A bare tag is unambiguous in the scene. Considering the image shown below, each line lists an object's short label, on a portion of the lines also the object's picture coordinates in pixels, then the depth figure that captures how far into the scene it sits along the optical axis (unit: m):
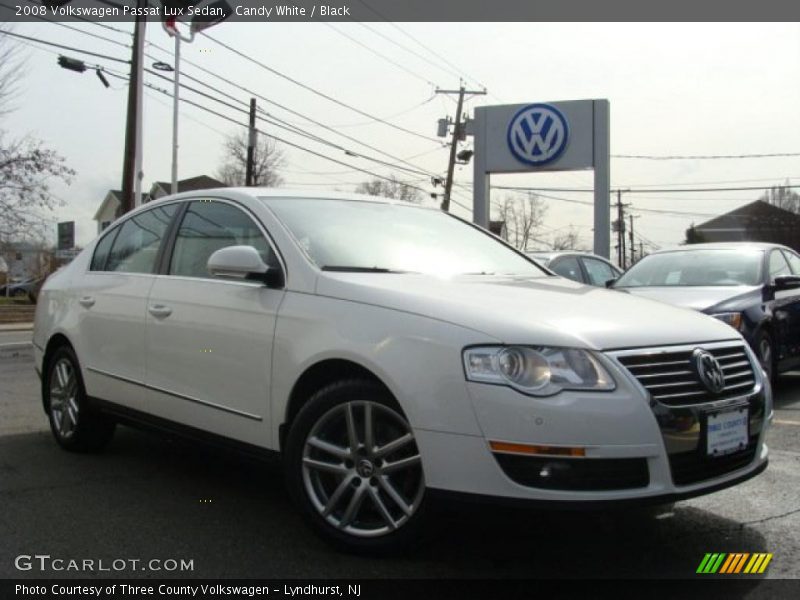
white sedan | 2.78
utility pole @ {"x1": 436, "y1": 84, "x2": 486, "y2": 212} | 39.41
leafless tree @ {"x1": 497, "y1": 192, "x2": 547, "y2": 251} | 75.19
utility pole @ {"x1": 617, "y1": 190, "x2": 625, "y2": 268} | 66.69
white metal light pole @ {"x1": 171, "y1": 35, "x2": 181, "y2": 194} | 23.69
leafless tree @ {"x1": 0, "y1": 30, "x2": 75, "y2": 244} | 25.45
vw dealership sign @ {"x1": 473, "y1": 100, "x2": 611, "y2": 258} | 15.17
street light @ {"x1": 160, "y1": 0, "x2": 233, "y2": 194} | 13.68
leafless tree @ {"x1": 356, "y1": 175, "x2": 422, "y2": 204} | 44.47
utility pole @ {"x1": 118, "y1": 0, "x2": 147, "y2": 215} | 19.53
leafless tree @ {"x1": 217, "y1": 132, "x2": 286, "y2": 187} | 45.97
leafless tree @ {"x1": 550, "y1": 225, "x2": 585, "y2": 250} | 82.03
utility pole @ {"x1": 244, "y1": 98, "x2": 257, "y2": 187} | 28.73
